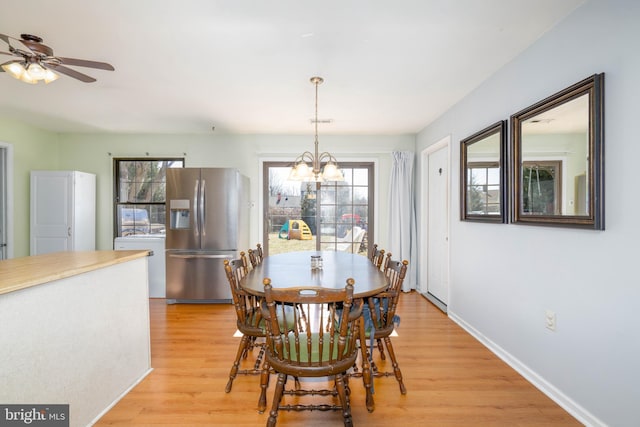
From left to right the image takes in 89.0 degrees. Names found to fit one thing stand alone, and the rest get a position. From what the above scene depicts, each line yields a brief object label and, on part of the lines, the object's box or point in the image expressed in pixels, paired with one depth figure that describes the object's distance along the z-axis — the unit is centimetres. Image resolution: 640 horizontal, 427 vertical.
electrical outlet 215
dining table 201
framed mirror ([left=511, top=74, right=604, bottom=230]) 179
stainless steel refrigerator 431
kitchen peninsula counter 144
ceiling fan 181
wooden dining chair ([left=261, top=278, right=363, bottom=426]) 164
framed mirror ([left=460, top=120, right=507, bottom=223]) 276
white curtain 494
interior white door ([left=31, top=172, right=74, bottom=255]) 445
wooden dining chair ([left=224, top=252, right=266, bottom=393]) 222
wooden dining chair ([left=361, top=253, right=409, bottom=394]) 217
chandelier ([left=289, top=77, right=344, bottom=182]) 289
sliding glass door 520
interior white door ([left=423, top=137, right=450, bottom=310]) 419
